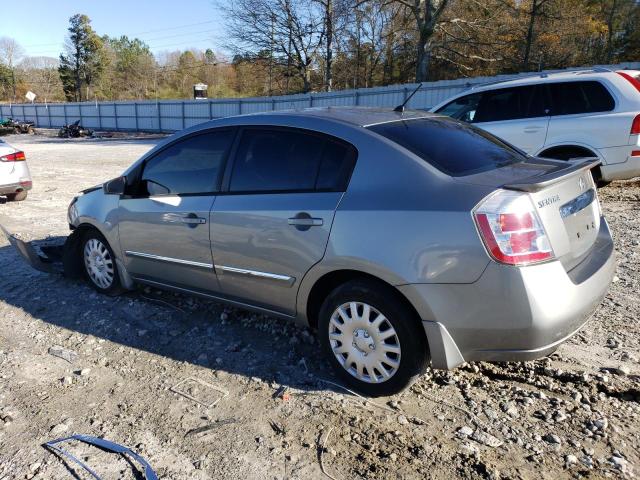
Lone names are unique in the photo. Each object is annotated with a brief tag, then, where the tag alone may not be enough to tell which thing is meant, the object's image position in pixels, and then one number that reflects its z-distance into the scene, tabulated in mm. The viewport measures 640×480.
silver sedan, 2672
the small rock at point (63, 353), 3826
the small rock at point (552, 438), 2686
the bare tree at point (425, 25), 27406
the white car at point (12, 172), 9398
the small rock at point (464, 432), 2777
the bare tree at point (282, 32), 37094
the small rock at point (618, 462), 2484
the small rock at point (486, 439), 2698
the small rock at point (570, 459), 2533
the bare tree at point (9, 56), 87175
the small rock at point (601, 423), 2774
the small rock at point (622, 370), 3259
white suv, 6980
